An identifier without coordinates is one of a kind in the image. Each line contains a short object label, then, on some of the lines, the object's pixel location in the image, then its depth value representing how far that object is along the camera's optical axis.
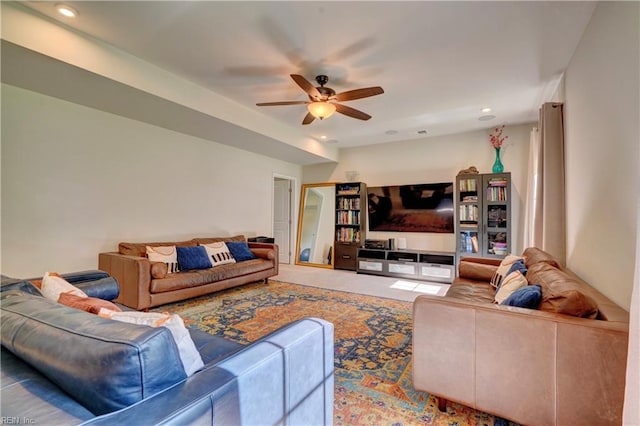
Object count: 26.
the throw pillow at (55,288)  1.42
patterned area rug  1.59
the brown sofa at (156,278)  3.00
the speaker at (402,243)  5.39
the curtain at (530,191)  3.88
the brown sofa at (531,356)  1.21
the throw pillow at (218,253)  3.96
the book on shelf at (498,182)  4.45
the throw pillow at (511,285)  2.00
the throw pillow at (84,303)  1.22
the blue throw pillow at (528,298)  1.55
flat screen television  5.10
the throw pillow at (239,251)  4.35
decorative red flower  4.68
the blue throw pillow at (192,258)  3.62
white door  6.69
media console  4.74
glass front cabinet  4.47
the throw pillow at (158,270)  3.10
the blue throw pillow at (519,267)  2.33
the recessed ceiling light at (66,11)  2.12
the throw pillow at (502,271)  2.65
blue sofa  0.71
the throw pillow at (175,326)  0.96
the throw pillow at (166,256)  3.38
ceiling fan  2.77
